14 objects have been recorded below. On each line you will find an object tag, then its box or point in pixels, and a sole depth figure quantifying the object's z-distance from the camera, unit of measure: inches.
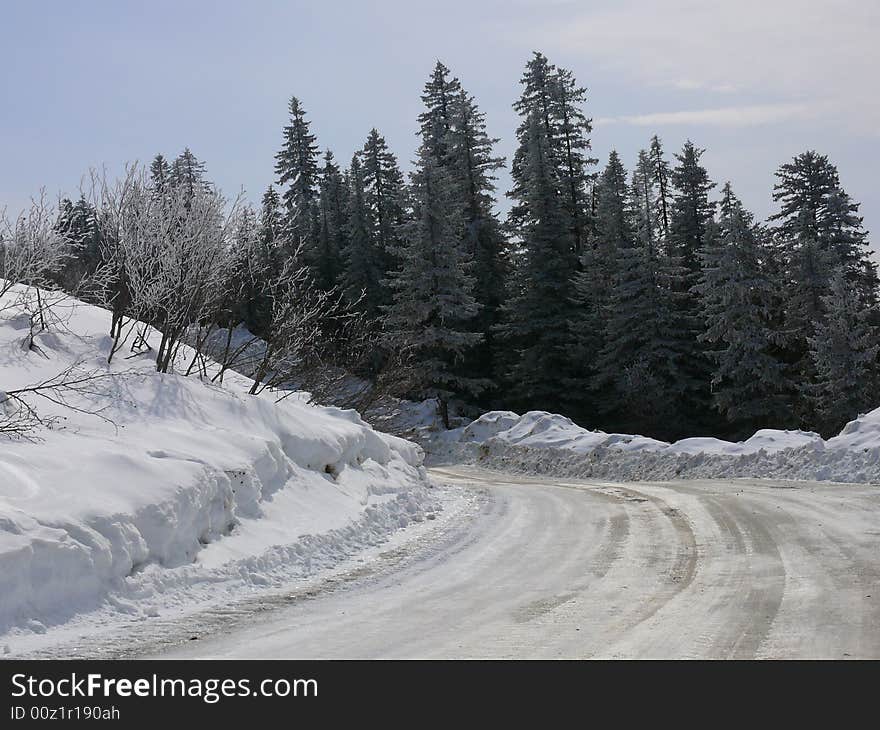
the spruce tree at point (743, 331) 1275.8
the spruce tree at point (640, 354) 1344.7
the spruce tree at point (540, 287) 1422.2
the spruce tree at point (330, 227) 2171.5
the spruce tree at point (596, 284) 1428.4
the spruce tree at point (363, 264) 1902.1
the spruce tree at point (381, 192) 2081.7
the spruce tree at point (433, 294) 1374.3
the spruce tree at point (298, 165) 2433.6
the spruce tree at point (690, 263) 1403.8
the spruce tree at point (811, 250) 1338.6
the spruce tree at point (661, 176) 1908.2
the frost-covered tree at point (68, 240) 576.1
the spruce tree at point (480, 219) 1587.1
